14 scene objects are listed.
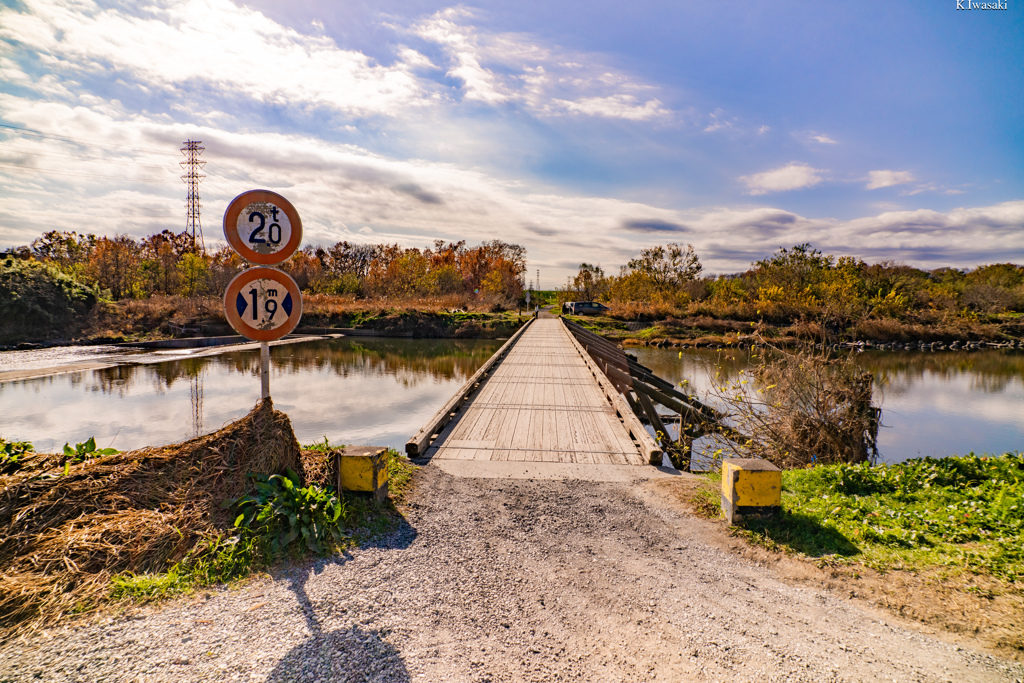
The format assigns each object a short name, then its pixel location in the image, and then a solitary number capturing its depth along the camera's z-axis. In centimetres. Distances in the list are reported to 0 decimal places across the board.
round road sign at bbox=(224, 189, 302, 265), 406
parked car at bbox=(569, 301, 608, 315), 4734
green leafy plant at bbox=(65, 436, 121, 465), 421
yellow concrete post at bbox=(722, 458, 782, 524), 432
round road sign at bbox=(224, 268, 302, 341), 400
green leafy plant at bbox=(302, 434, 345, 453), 547
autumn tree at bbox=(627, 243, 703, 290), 4869
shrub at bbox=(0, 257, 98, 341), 2664
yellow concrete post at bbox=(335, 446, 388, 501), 452
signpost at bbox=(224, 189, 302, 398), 402
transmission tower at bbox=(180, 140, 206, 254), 5430
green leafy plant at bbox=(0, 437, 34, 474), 410
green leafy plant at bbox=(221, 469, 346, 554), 383
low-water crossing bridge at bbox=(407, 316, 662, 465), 646
